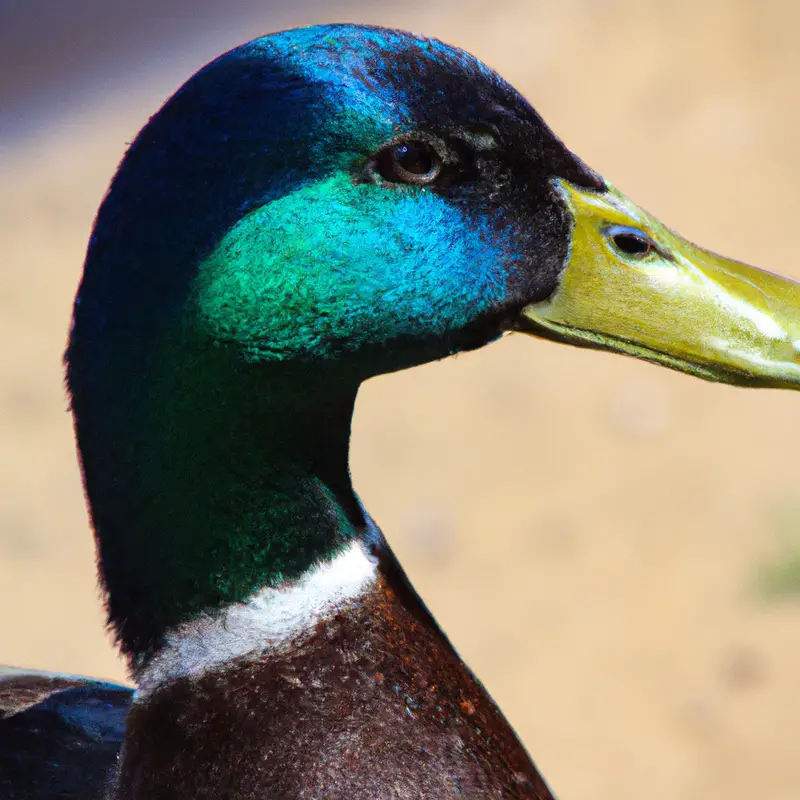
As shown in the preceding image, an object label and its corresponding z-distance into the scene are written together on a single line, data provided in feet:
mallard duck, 6.15
